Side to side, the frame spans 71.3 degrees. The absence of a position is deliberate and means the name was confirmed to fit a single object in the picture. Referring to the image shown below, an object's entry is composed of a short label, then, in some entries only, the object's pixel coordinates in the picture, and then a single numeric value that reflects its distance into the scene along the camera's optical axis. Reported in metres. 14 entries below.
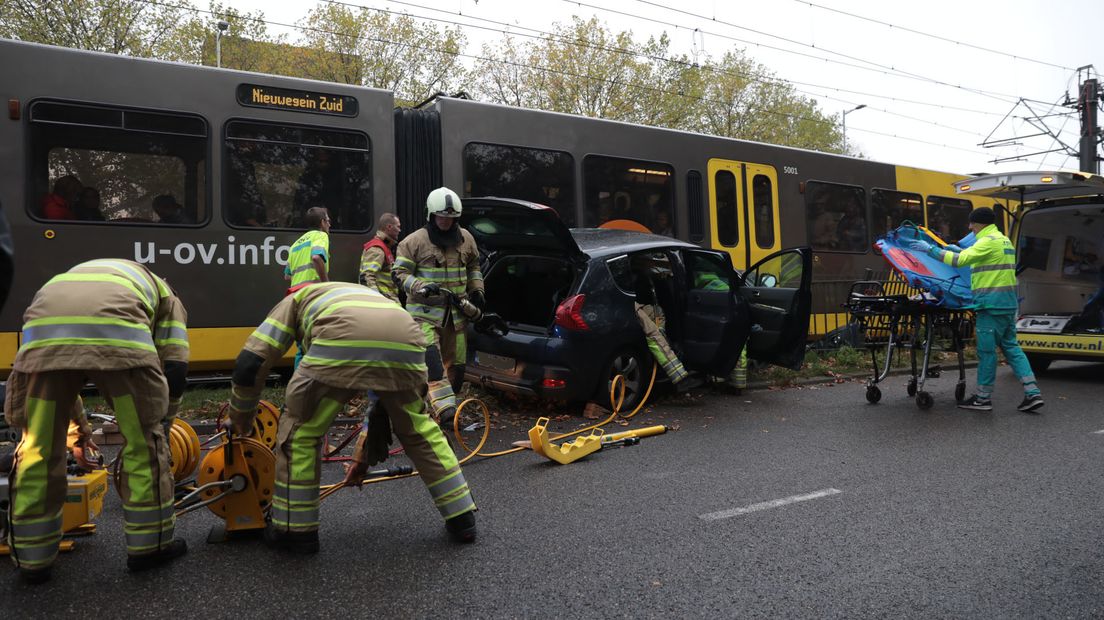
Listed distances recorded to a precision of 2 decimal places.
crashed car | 6.50
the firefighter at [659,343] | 7.07
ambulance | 9.03
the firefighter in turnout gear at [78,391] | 3.03
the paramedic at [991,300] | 7.26
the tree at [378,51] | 24.89
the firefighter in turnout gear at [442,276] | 6.16
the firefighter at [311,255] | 6.48
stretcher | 7.45
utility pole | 27.70
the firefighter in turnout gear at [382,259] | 6.78
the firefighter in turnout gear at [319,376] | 3.37
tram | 6.83
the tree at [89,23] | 19.62
